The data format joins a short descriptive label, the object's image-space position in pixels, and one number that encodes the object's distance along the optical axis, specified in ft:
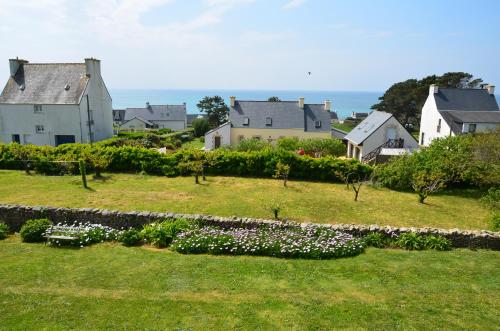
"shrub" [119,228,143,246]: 40.78
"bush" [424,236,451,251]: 39.50
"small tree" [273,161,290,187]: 74.82
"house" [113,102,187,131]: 238.07
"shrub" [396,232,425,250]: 39.69
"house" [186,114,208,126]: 321.62
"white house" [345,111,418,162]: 109.60
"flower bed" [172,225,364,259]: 37.14
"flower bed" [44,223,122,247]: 40.11
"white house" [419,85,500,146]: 118.32
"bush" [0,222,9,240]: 43.24
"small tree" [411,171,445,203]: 63.16
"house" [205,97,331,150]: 139.03
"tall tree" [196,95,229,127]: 226.17
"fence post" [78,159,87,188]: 69.10
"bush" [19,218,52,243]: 41.50
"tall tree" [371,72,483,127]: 200.34
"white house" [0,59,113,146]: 118.01
